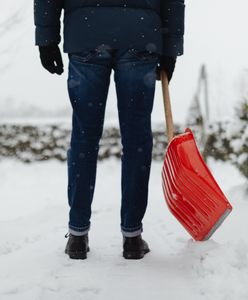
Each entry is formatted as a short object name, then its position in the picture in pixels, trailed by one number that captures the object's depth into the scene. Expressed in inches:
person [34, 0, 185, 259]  105.0
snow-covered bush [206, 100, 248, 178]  193.9
